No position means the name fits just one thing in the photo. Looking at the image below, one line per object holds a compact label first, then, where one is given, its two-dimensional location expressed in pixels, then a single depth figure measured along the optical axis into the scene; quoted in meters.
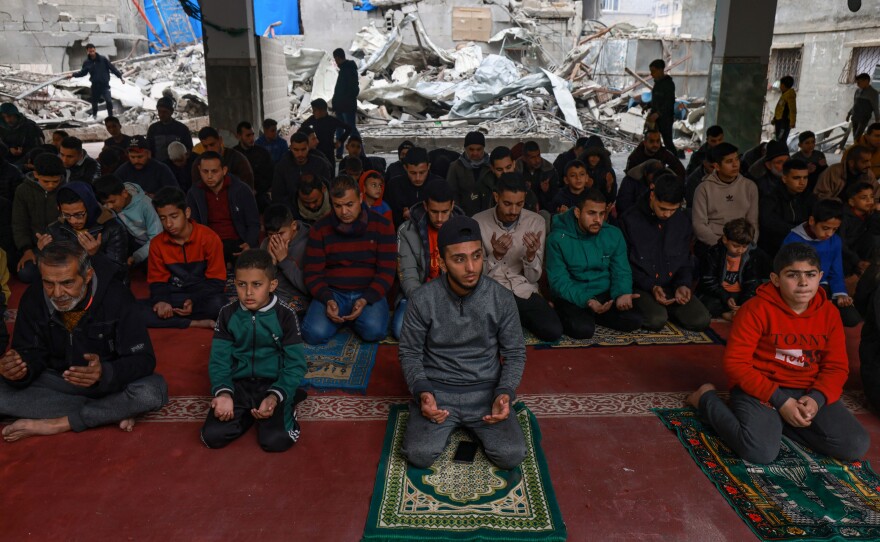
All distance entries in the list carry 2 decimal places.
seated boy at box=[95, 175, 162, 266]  5.18
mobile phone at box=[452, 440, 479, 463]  3.10
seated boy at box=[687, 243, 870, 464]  3.05
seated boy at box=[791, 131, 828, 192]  6.59
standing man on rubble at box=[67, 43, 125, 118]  14.45
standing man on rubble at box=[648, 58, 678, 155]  9.25
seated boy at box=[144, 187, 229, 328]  4.68
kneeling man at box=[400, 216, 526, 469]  3.01
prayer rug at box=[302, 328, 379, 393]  3.87
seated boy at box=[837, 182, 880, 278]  5.29
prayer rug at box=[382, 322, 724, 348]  4.51
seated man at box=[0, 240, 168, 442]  3.10
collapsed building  14.98
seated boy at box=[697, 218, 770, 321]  4.93
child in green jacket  3.19
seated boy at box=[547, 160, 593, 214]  5.69
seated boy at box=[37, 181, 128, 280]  4.60
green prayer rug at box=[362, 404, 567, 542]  2.62
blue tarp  22.11
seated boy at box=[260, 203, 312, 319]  4.79
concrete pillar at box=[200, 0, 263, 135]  8.63
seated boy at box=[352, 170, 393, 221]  5.57
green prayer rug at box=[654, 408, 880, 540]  2.63
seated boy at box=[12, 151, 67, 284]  5.48
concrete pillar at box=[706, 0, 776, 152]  8.77
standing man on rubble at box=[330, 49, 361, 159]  10.93
